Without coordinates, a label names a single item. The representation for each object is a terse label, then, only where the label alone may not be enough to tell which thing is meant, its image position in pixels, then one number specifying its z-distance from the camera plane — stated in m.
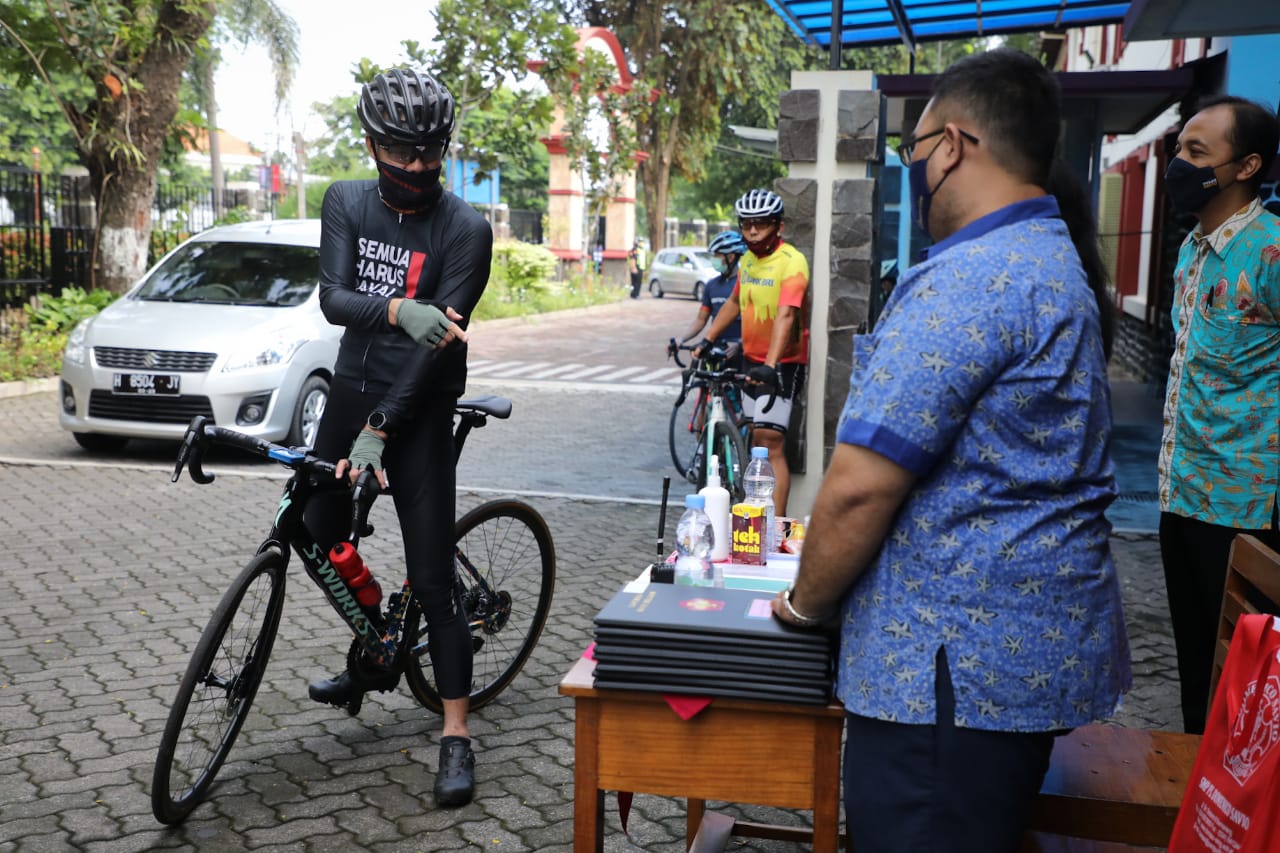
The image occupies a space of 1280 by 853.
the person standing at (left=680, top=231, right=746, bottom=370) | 9.27
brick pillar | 8.31
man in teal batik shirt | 3.74
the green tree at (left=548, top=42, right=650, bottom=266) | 31.22
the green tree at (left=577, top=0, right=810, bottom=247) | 37.81
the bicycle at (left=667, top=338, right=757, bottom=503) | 8.34
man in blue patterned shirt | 2.16
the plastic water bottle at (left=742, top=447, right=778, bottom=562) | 3.65
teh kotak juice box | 3.38
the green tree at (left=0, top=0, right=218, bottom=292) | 14.80
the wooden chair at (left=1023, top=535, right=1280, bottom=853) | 2.71
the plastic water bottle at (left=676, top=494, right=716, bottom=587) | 3.19
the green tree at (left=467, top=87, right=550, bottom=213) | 23.19
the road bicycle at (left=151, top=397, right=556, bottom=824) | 3.87
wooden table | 2.65
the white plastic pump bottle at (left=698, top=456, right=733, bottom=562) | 3.49
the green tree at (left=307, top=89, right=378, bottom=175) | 54.47
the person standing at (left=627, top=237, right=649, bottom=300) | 38.19
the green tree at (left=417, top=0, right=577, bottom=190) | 21.20
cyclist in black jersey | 3.87
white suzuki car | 10.14
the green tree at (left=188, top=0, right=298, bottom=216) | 40.91
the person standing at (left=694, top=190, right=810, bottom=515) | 7.83
